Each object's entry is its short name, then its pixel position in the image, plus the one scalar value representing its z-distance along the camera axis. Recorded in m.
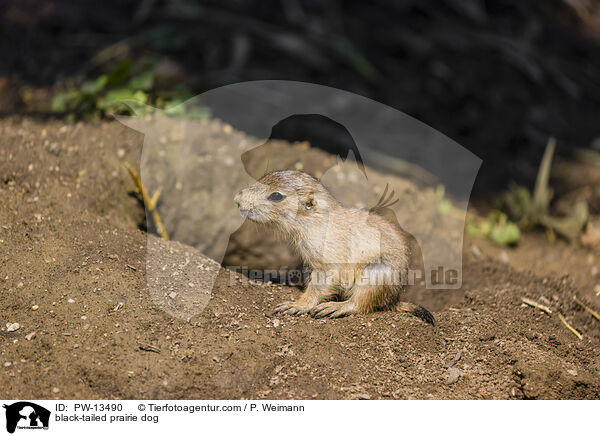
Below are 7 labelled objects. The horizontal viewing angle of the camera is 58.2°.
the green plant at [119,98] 4.60
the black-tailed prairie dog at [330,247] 3.17
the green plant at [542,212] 5.08
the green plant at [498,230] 4.96
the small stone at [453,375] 2.83
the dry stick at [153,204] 4.04
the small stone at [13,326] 2.78
